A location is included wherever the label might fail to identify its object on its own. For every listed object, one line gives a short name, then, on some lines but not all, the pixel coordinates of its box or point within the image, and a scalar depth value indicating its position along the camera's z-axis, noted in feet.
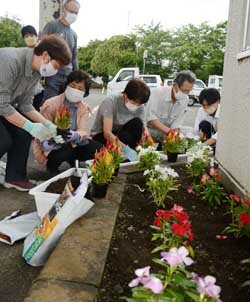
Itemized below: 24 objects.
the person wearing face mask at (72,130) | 9.55
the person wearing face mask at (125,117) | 9.79
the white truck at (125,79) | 48.87
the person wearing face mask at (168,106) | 11.35
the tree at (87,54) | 129.95
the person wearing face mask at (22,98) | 7.72
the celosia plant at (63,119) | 8.88
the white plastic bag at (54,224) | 5.25
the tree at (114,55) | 104.18
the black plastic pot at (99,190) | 6.82
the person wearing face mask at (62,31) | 11.62
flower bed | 4.27
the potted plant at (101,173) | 6.79
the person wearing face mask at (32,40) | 12.77
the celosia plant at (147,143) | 9.11
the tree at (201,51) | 90.85
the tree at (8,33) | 101.51
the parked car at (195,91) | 59.32
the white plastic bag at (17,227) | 6.28
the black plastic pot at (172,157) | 9.97
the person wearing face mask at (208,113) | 12.56
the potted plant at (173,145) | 9.76
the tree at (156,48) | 96.80
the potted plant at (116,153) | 7.59
